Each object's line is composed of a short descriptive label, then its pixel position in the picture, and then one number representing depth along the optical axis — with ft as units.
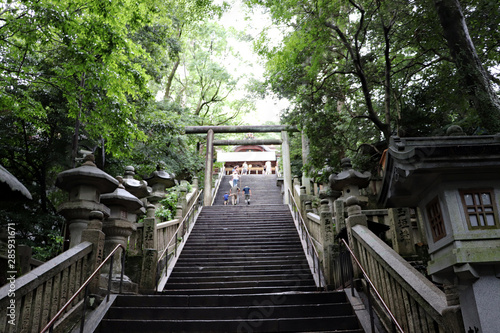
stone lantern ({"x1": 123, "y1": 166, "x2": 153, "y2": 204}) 28.71
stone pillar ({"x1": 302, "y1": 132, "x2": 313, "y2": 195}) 59.22
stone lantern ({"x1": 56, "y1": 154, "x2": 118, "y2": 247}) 19.81
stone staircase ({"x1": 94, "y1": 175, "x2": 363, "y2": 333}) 15.61
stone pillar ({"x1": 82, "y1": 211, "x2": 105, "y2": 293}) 16.48
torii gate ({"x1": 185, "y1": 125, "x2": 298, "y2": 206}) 63.16
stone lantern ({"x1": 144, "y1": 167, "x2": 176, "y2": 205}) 38.30
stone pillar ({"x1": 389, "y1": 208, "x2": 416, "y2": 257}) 22.57
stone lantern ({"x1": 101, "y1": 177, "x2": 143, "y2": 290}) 22.18
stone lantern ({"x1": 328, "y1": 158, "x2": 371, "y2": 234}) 32.04
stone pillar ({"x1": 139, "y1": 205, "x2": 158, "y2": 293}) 22.45
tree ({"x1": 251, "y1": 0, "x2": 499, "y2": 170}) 28.43
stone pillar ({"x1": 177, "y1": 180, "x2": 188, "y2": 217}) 38.90
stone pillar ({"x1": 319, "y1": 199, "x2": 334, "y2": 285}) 22.71
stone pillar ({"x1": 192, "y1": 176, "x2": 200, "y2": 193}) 51.28
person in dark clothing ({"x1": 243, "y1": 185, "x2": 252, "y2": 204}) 63.77
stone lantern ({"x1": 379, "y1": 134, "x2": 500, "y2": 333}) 11.00
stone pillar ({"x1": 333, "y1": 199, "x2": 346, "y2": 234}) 25.95
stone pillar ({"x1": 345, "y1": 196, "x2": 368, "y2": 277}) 18.10
